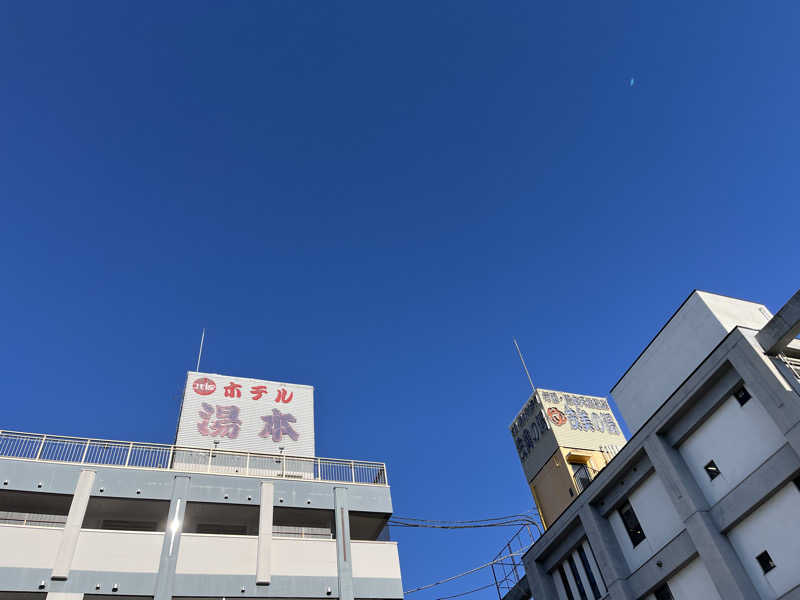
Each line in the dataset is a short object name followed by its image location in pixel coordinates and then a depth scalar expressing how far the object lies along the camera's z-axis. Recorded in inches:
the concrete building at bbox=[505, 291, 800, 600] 865.5
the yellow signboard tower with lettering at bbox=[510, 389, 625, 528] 1523.1
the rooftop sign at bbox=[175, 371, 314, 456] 1295.5
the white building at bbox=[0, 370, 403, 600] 978.1
